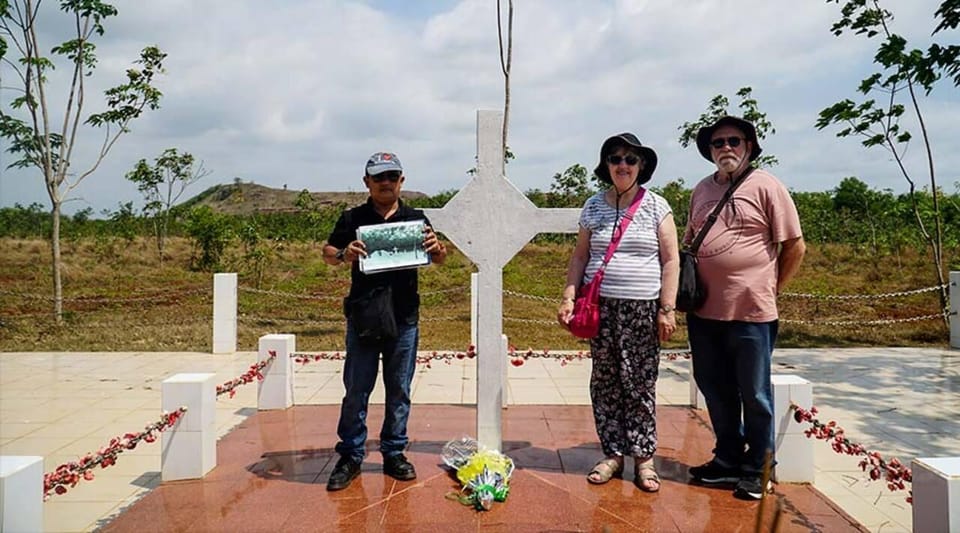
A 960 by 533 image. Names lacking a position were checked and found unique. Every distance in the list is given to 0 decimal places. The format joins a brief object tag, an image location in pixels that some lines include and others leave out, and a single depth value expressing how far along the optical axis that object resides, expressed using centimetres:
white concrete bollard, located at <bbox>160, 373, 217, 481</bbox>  332
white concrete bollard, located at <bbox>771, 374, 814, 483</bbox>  323
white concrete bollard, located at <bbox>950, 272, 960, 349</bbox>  757
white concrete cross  334
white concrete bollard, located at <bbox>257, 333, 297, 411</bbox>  472
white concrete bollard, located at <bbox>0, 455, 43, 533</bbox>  198
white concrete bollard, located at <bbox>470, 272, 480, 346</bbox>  731
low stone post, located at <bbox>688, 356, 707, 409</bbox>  481
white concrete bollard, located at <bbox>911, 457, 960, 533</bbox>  202
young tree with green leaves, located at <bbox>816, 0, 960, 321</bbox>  787
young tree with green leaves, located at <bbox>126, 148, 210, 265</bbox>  1739
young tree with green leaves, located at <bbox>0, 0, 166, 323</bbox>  937
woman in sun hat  301
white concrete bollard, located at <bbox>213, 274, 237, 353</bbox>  758
